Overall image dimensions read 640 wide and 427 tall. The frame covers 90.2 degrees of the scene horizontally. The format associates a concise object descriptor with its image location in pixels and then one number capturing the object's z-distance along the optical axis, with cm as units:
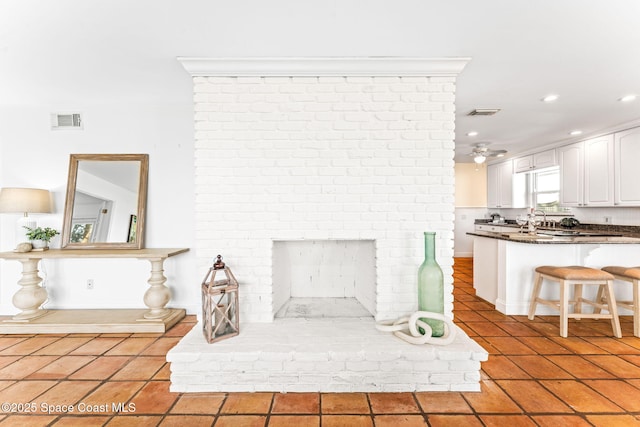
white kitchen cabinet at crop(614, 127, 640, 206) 394
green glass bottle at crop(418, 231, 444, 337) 227
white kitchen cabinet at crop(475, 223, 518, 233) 613
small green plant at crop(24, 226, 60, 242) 316
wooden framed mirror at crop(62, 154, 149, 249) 332
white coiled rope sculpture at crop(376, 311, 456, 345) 213
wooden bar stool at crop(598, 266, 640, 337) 288
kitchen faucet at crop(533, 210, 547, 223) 540
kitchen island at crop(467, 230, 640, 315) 338
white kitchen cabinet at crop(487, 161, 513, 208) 632
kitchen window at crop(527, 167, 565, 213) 561
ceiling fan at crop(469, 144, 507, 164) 508
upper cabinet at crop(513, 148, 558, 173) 529
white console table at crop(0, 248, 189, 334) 297
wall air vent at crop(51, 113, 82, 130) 334
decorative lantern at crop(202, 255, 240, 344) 217
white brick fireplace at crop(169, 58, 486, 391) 247
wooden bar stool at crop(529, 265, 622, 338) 285
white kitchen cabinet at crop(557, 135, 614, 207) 432
